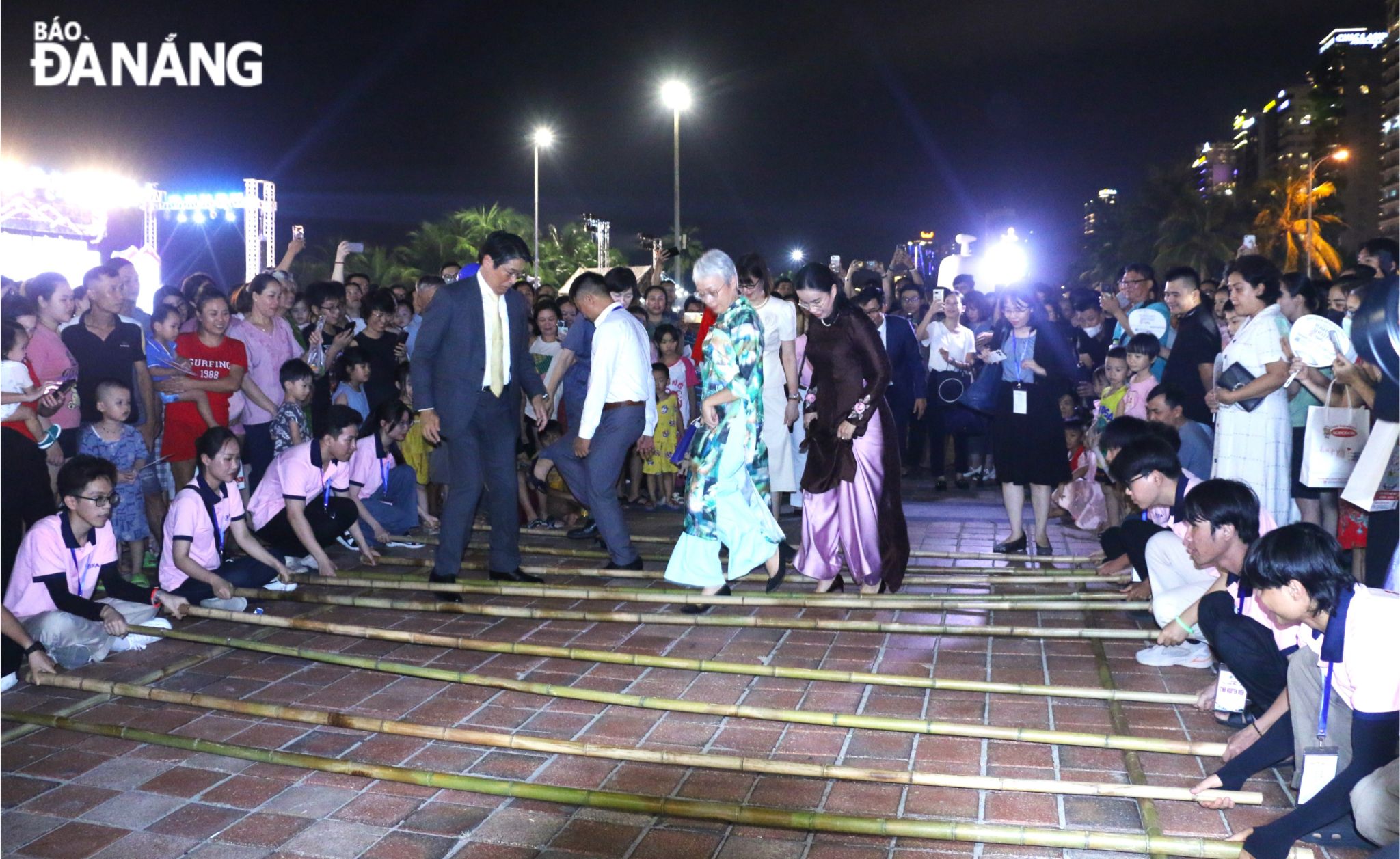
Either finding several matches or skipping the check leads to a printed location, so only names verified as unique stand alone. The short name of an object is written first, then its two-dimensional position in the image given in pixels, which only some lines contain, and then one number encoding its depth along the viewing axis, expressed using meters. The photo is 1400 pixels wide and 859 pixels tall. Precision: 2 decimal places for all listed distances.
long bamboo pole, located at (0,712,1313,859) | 3.18
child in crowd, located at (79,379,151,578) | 6.29
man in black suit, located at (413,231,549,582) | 6.16
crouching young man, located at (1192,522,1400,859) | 3.08
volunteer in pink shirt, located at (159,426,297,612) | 5.84
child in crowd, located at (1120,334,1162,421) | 6.92
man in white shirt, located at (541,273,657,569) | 6.39
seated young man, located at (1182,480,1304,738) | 3.88
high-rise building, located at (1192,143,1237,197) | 153.38
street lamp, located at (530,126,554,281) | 38.41
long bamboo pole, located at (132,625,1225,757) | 3.84
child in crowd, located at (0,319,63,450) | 5.68
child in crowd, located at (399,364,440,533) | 8.46
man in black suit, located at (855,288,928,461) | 9.55
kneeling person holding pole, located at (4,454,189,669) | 5.06
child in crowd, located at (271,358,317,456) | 6.99
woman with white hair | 5.77
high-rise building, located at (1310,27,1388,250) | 101.19
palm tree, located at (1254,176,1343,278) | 49.62
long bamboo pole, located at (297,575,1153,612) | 5.51
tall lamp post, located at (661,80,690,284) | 22.17
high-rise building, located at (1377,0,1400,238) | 95.56
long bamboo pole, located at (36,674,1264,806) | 3.54
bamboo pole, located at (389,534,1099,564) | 6.75
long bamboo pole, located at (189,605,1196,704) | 4.34
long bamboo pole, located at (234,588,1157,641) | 5.14
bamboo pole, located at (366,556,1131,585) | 6.12
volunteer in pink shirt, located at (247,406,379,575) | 6.52
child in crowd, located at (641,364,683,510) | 9.21
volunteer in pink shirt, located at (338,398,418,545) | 7.45
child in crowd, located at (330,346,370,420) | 7.79
